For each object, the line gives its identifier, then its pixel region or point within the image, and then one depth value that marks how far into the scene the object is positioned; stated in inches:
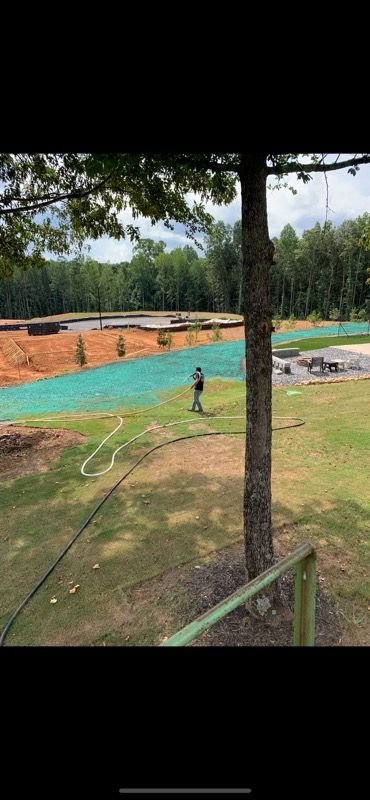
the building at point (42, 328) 1573.6
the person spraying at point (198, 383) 435.5
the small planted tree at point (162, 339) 1038.4
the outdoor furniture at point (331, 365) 666.2
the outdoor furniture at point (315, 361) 674.8
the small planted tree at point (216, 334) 1174.6
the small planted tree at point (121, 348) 991.0
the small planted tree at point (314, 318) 1435.8
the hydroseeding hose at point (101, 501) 158.9
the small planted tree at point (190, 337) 1162.9
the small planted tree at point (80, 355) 874.1
